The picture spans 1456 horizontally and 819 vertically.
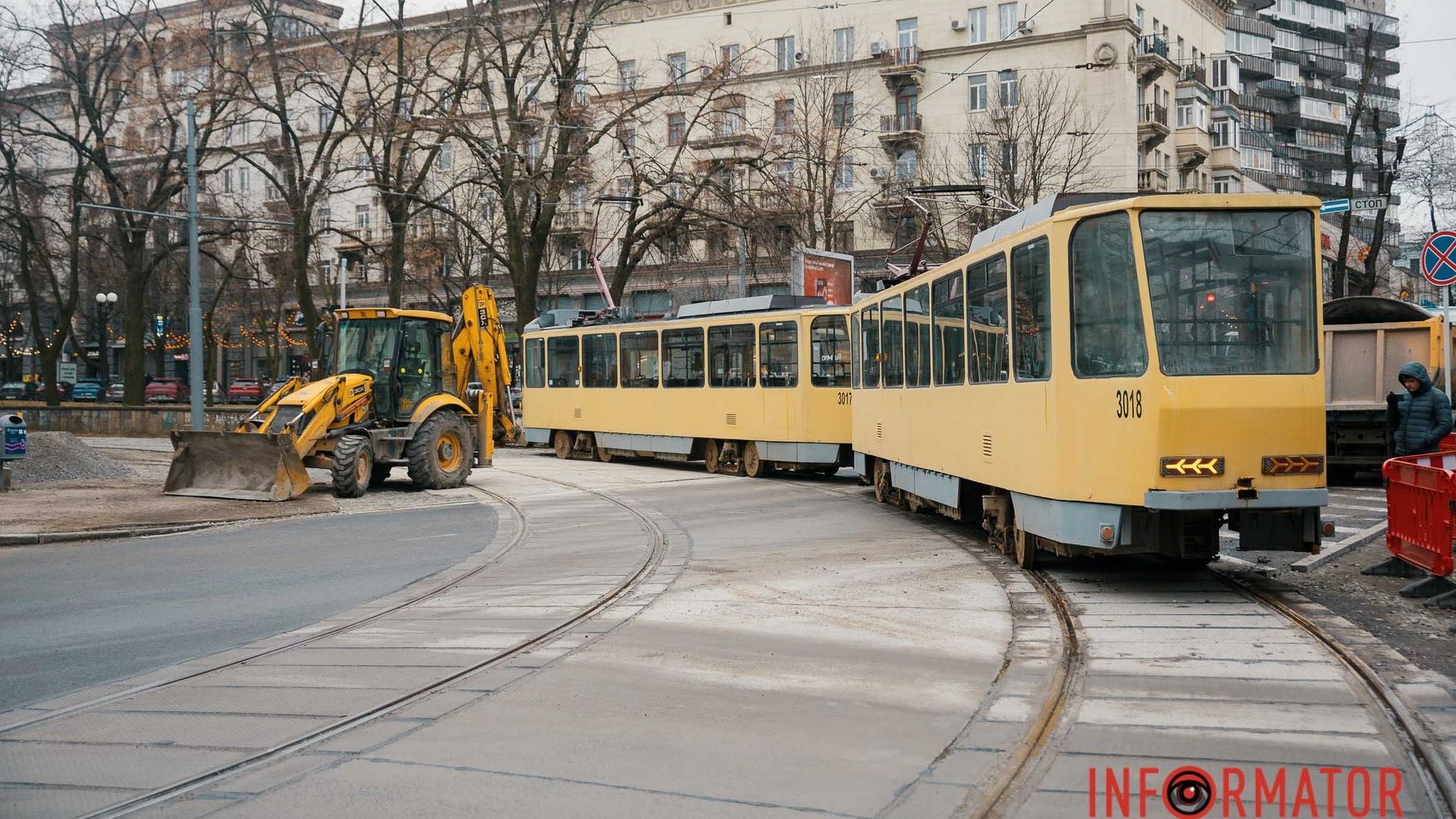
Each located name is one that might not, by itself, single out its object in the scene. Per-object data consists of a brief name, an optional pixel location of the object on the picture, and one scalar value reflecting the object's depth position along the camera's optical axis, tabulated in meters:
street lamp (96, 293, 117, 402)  58.22
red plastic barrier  9.62
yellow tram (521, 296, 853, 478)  22.67
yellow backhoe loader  20.23
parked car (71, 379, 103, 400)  74.56
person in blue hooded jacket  13.02
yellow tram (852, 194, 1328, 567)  9.56
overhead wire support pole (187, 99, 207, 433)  30.83
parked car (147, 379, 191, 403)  69.50
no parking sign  14.96
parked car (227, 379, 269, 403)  68.62
